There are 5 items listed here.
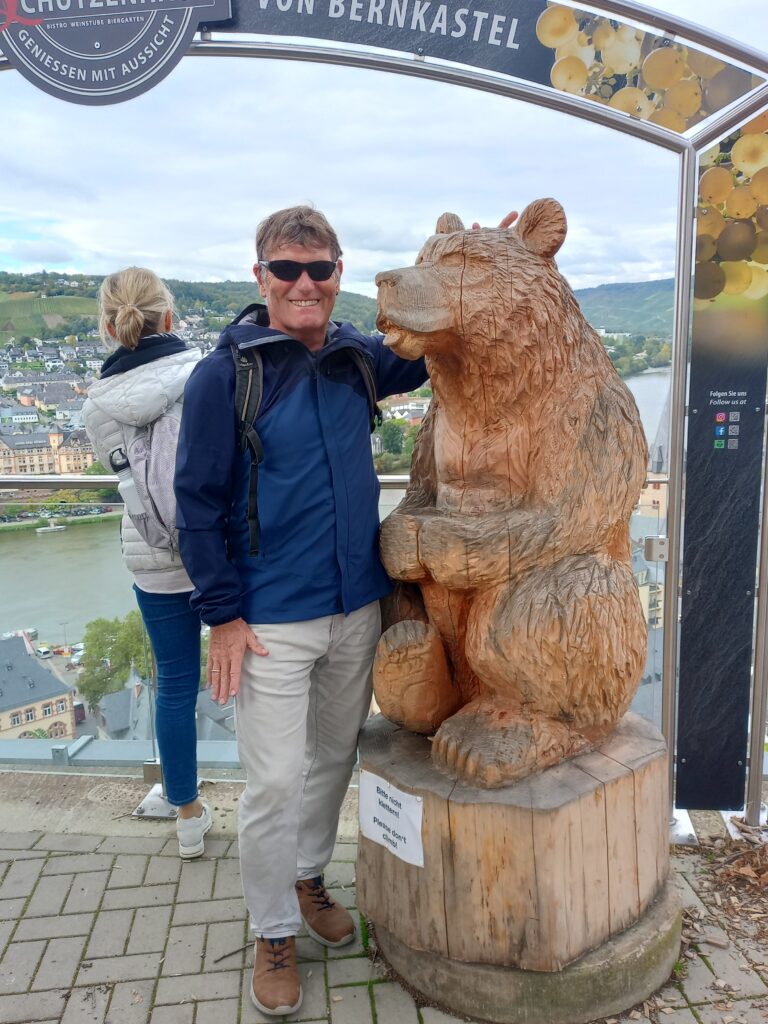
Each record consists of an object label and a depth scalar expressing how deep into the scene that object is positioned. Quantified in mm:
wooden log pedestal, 1991
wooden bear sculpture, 1947
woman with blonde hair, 2611
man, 2025
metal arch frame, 2480
